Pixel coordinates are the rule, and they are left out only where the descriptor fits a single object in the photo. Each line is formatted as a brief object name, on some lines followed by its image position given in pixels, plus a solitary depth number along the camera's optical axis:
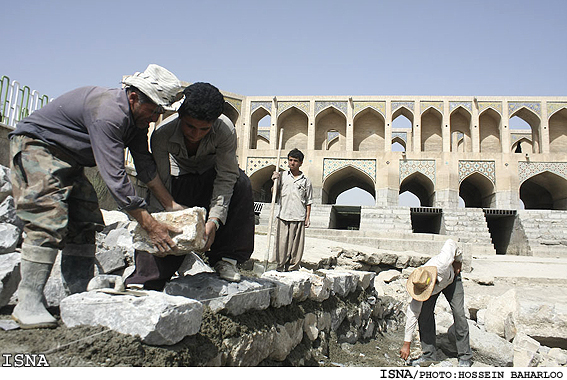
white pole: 4.72
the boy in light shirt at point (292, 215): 4.85
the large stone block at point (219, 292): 2.15
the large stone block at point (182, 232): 2.04
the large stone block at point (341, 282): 3.86
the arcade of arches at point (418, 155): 19.30
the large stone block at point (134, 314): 1.58
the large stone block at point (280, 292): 2.67
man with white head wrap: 1.79
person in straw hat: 3.44
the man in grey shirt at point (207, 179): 2.13
